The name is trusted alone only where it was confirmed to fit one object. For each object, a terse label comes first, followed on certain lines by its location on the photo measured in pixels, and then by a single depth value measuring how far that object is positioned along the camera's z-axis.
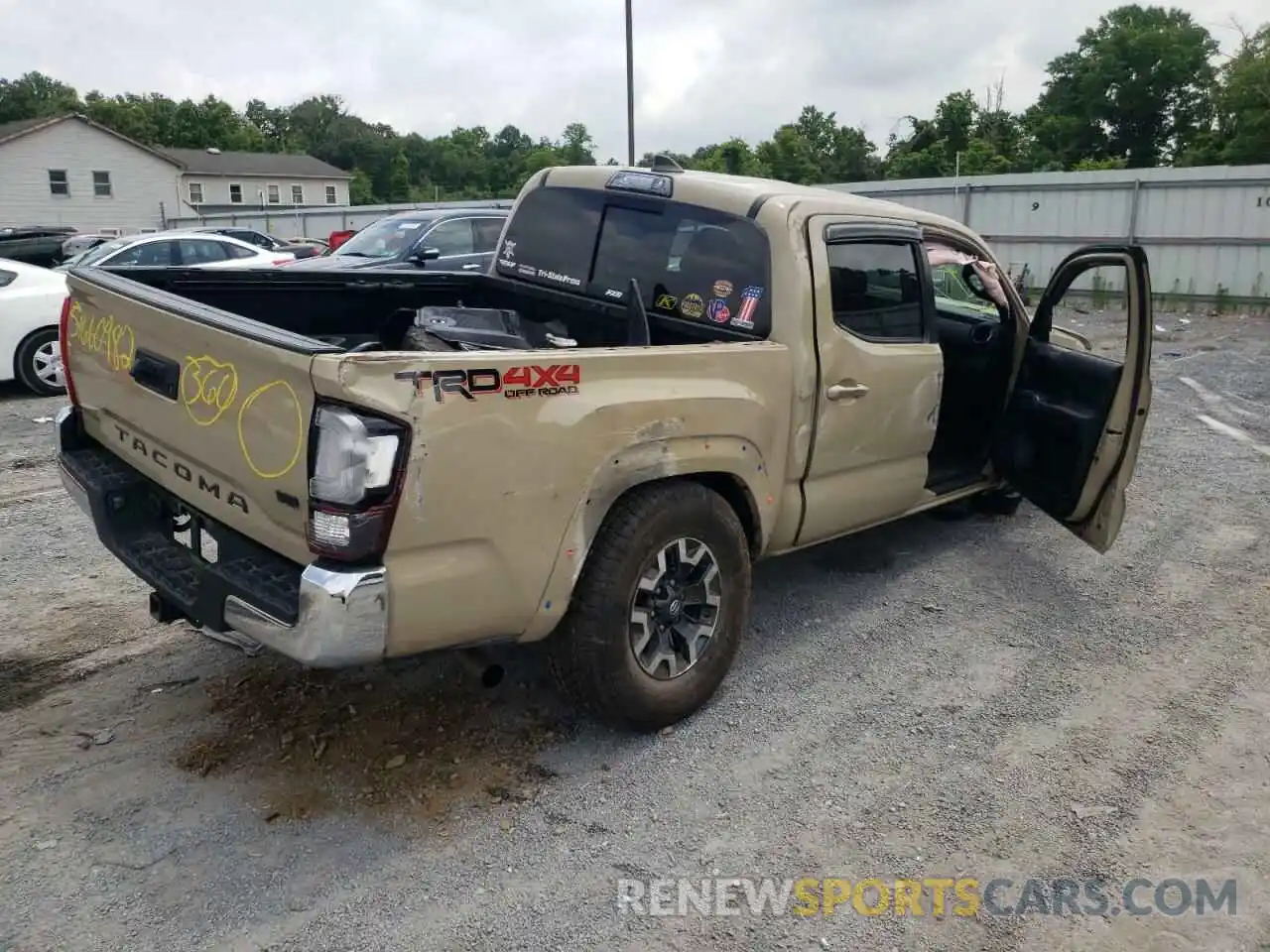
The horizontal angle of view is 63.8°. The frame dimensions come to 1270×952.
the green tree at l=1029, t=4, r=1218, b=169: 44.22
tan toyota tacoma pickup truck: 2.78
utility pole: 17.06
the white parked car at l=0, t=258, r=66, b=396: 9.42
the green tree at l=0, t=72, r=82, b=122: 71.69
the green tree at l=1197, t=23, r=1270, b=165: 32.78
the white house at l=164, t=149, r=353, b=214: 51.78
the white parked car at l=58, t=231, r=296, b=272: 15.43
